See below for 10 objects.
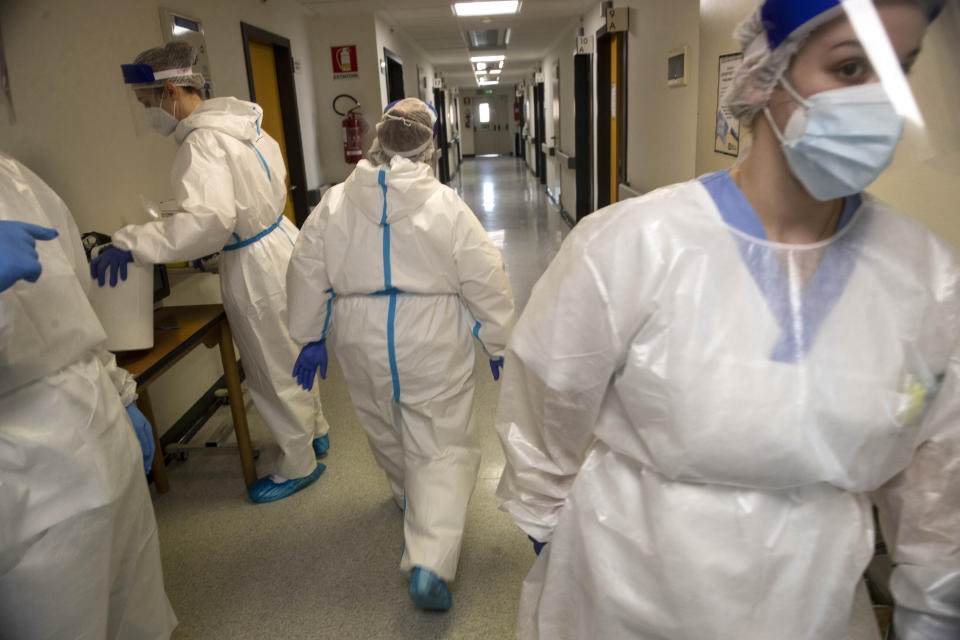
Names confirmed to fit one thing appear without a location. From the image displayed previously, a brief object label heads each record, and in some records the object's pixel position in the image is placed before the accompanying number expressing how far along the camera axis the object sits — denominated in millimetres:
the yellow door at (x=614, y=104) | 5719
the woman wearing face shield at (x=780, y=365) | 823
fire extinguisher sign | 5680
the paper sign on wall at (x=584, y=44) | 6148
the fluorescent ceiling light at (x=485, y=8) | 5566
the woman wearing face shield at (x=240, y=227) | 2100
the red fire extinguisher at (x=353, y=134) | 5586
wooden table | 1869
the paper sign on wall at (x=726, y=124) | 2012
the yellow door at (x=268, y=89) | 4363
